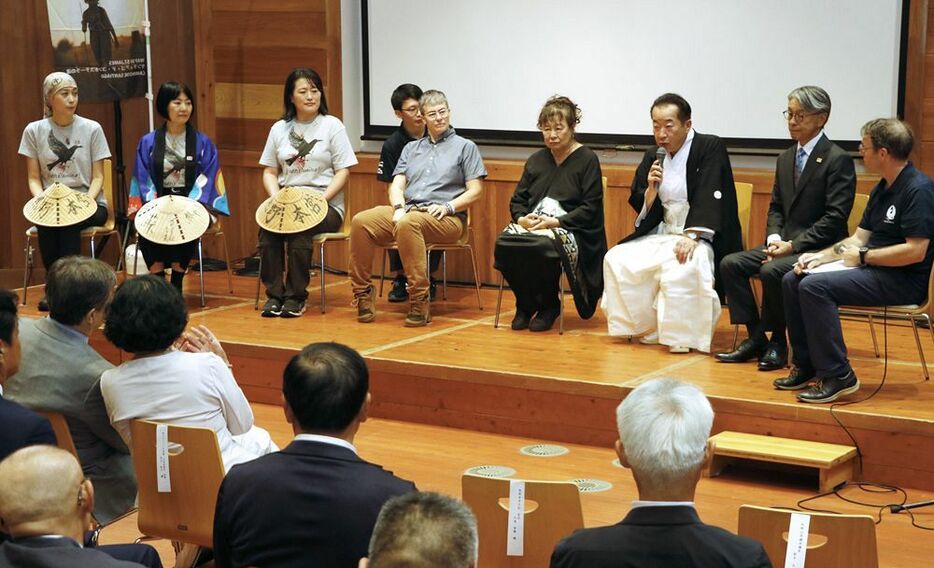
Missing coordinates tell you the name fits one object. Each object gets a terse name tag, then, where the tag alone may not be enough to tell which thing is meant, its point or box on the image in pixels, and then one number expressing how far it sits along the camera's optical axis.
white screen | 6.51
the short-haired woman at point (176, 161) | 7.11
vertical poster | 7.68
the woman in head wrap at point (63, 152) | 7.05
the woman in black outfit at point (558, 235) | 6.22
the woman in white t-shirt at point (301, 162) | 6.80
